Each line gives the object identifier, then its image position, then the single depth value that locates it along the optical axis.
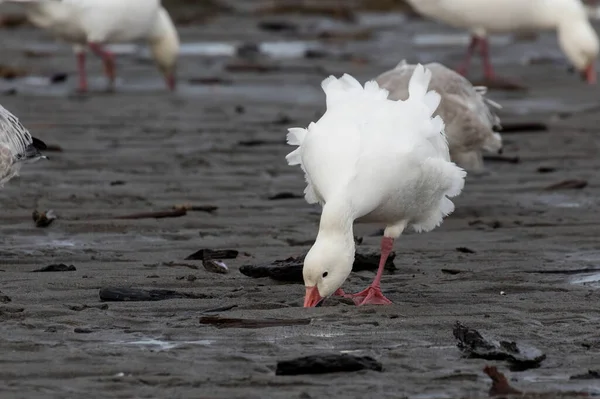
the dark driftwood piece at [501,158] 21.52
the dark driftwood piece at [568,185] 19.16
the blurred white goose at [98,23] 30.62
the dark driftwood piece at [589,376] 10.08
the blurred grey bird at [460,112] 18.44
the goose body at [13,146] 15.25
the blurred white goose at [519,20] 31.44
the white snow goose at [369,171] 12.26
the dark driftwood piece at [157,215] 16.94
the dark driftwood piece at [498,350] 10.47
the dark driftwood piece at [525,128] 24.11
